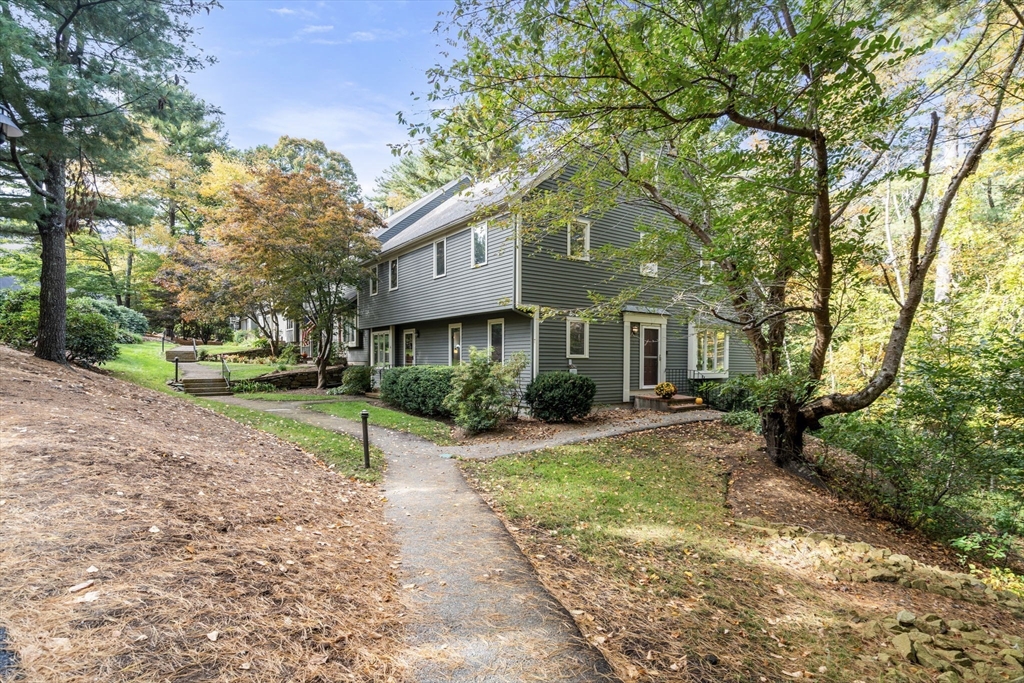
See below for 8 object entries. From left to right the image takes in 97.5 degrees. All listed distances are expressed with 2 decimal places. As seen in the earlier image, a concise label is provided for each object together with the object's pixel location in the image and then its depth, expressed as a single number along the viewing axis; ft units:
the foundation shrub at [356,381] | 59.36
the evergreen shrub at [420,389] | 39.55
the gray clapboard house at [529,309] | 39.86
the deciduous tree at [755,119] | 12.67
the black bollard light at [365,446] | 22.99
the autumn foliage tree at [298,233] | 50.42
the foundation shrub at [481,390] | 33.06
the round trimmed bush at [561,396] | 35.60
